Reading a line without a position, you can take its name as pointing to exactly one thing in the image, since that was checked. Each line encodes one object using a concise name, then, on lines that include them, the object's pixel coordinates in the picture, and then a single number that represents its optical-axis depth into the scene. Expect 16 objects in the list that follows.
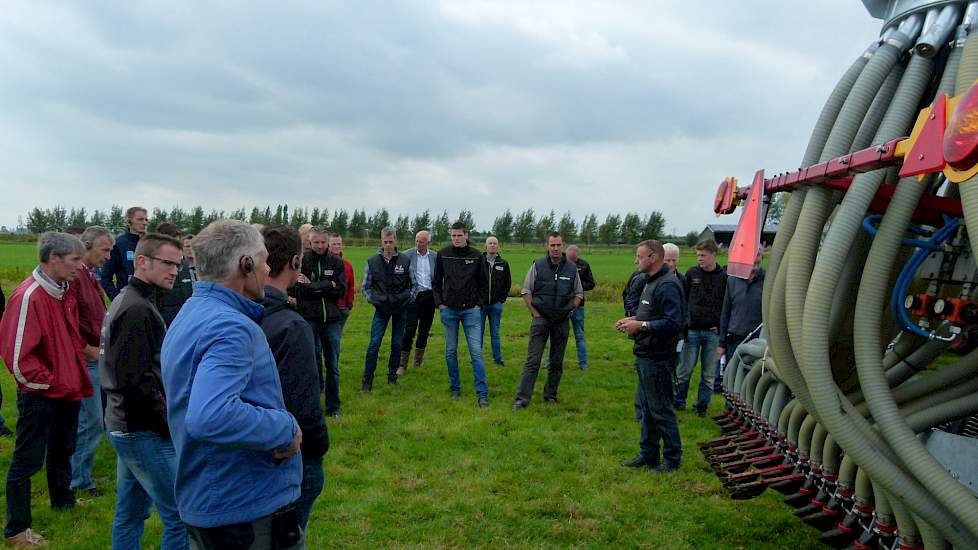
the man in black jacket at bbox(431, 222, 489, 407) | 7.24
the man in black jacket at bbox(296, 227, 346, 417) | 6.54
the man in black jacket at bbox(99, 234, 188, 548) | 2.98
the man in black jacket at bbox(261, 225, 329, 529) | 2.47
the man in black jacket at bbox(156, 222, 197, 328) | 6.14
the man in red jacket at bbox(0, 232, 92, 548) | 3.73
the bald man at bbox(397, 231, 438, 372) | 8.82
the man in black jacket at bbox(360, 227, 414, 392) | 7.57
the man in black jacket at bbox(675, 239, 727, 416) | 7.09
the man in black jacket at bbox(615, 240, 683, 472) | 5.11
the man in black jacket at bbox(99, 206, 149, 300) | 6.57
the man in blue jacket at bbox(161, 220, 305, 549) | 1.97
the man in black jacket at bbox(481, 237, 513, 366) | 9.06
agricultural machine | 2.51
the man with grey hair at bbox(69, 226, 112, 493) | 4.59
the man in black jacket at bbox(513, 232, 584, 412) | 7.09
